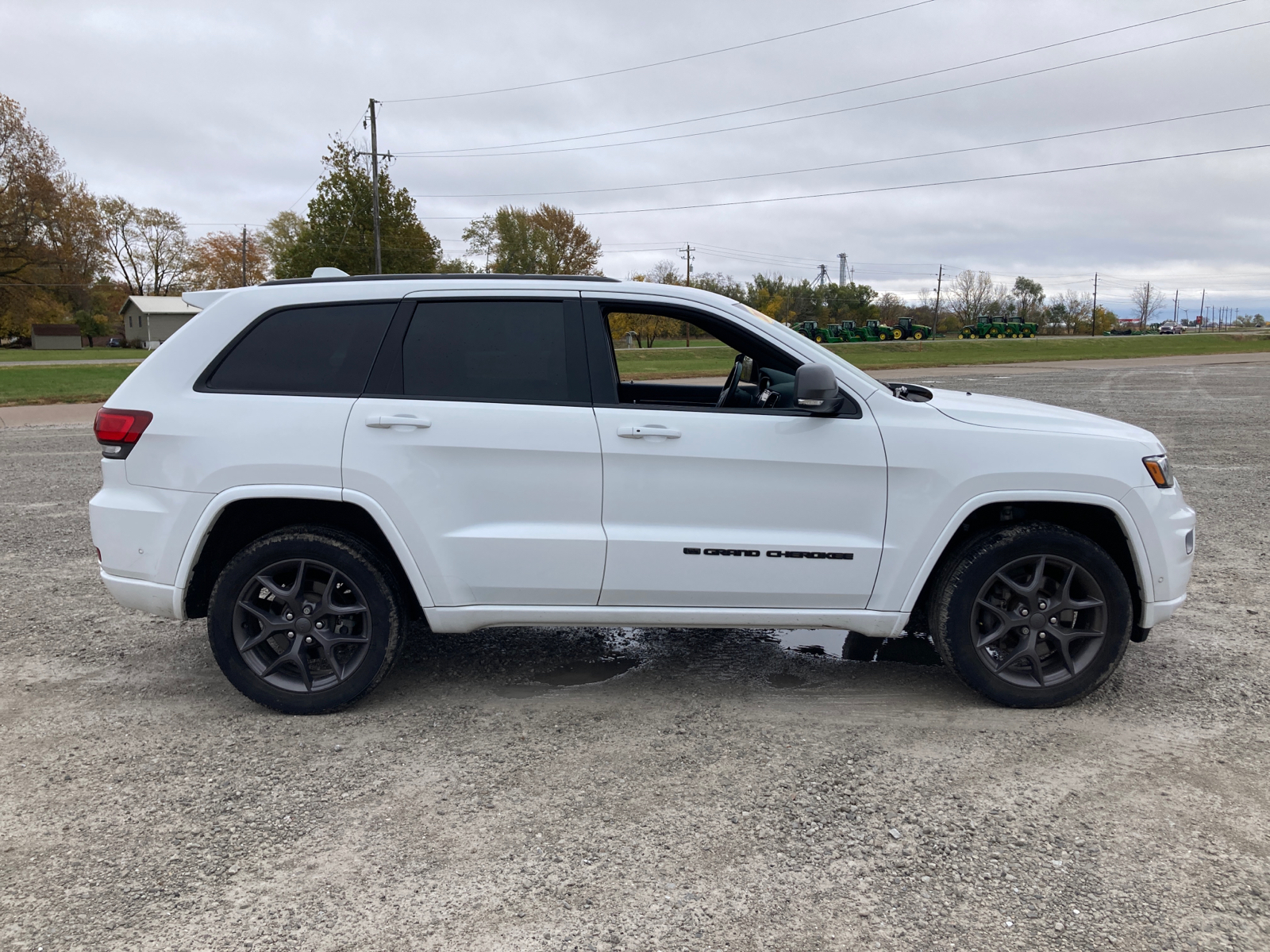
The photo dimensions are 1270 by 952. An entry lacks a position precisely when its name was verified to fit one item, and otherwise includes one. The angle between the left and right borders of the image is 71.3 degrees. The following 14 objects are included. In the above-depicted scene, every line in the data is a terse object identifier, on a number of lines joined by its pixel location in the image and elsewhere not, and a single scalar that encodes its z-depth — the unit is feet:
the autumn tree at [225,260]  286.05
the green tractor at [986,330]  231.09
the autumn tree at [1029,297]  332.19
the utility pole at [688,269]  255.62
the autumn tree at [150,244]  274.16
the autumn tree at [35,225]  173.58
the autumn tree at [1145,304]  424.87
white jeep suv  12.16
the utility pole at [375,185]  128.13
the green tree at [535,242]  212.02
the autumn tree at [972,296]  339.98
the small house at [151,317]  249.14
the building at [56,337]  257.34
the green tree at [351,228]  133.69
